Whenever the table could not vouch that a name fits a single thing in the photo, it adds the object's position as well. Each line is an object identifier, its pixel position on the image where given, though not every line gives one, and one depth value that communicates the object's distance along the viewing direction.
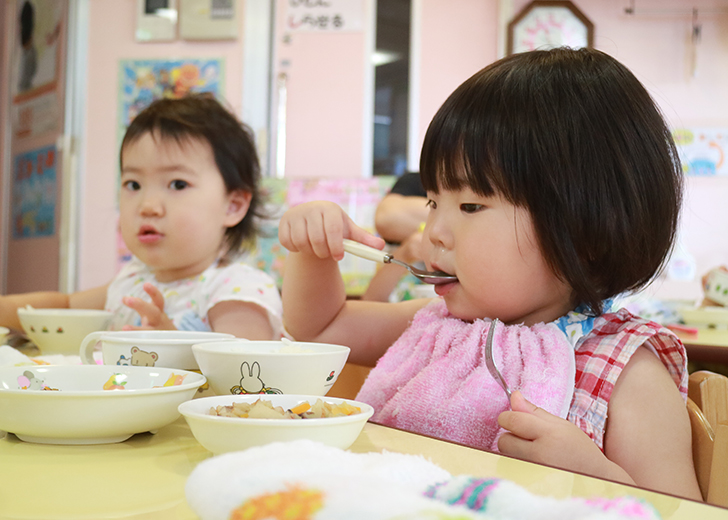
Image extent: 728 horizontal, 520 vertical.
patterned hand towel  0.28
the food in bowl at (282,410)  0.45
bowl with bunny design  0.56
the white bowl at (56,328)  0.97
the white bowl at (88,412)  0.46
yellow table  0.35
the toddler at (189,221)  1.37
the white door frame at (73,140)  4.12
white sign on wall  3.91
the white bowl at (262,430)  0.41
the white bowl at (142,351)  0.66
